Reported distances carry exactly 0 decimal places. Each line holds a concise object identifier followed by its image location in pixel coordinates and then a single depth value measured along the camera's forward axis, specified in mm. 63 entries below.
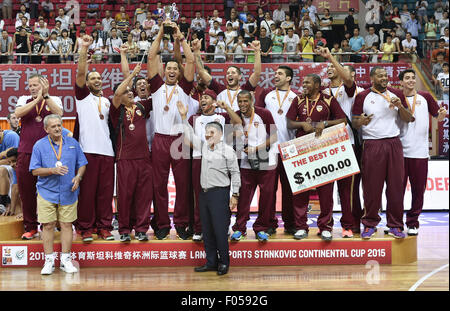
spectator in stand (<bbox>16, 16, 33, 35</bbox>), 14413
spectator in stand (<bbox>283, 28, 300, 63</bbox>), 14273
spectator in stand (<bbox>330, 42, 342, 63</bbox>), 14427
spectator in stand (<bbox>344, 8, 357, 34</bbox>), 15453
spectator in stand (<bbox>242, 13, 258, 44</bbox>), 14500
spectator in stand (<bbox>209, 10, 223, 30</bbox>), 15172
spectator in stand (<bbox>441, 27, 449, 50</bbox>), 14532
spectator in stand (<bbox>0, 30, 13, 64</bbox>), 13948
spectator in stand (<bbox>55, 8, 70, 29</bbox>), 15316
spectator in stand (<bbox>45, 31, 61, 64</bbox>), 13773
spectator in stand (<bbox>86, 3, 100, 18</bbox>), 16188
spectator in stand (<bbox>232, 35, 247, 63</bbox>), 13898
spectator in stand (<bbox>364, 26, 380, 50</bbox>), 14930
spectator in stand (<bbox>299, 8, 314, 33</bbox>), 15086
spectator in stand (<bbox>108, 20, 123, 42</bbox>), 13897
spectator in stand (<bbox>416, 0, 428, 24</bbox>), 16688
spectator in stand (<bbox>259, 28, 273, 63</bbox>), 13914
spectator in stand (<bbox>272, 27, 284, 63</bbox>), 13938
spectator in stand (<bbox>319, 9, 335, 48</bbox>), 14992
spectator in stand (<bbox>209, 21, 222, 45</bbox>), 14397
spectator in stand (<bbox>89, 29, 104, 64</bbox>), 13636
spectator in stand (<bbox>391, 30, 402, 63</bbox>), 14273
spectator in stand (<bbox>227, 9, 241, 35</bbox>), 14786
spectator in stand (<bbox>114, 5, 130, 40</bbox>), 14062
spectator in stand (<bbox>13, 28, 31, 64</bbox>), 13812
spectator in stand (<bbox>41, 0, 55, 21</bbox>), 15961
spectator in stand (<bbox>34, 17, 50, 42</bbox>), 14320
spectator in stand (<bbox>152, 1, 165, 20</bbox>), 14492
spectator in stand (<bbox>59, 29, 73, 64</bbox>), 13791
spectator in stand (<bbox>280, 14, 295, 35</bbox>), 14730
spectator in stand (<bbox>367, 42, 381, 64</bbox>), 14211
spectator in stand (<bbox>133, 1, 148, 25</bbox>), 14617
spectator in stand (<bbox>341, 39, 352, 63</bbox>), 14148
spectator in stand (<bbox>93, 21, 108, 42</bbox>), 14319
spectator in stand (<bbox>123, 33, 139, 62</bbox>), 12433
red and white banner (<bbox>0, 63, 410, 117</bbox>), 13594
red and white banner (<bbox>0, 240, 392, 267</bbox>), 6391
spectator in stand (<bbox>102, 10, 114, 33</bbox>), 14806
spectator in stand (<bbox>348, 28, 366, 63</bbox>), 14734
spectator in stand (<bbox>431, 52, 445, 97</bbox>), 14141
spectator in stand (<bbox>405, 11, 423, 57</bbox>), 16006
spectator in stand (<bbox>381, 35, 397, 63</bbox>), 14188
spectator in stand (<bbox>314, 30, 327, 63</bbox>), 14070
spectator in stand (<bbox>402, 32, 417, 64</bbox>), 14375
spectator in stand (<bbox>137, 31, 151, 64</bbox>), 13086
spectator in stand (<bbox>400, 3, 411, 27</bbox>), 16219
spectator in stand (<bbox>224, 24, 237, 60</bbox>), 14141
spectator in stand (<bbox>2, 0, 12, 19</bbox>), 16188
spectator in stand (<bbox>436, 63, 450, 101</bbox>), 13539
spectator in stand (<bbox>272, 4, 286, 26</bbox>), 15409
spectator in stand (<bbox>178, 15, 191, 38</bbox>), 14297
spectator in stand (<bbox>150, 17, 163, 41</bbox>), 13675
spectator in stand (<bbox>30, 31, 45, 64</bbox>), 13762
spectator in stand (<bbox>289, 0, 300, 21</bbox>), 15697
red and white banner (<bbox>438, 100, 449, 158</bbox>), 13885
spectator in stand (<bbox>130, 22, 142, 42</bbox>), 13539
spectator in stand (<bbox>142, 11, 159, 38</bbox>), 13805
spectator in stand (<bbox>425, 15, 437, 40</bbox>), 15898
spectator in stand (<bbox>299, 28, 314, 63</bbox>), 14586
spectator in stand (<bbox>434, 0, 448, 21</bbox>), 16547
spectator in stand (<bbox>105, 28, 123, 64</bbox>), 13751
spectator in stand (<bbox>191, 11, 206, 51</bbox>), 14457
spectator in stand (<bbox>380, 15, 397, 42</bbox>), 15242
